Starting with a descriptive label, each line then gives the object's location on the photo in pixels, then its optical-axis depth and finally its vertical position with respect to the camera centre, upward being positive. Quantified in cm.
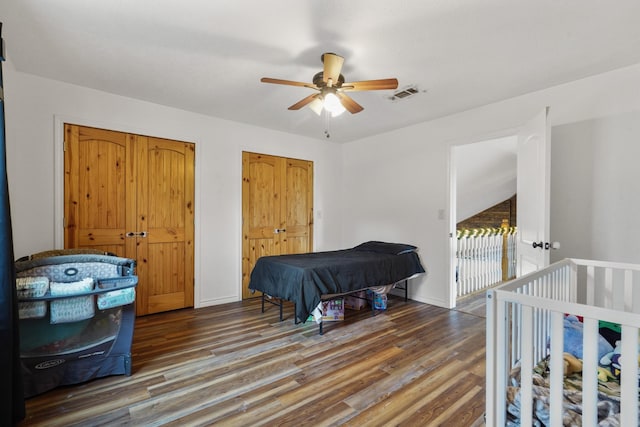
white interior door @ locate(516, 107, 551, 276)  221 +16
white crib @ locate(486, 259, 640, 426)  91 -50
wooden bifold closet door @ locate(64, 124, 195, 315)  286 +6
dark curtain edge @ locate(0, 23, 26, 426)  141 -44
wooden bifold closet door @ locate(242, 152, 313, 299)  395 +6
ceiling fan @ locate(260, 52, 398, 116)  202 +92
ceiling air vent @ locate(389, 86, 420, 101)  279 +119
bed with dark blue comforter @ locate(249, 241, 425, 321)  269 -63
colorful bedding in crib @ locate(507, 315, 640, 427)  114 -76
